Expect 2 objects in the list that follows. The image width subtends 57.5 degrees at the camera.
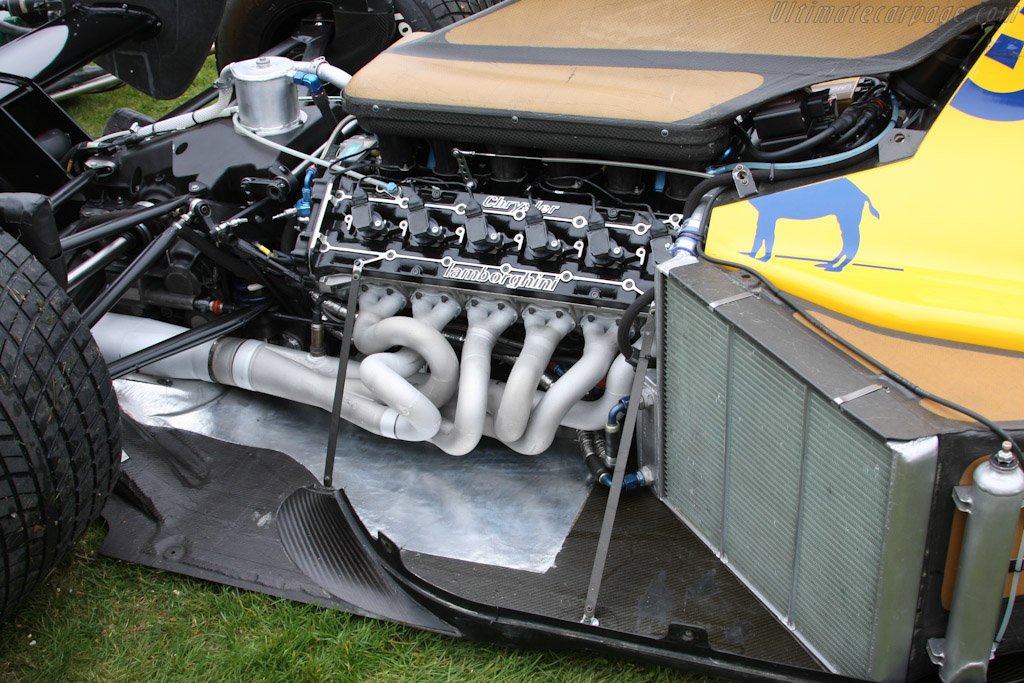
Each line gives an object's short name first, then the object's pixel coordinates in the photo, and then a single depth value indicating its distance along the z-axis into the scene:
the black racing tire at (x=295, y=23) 3.79
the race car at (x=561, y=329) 1.84
